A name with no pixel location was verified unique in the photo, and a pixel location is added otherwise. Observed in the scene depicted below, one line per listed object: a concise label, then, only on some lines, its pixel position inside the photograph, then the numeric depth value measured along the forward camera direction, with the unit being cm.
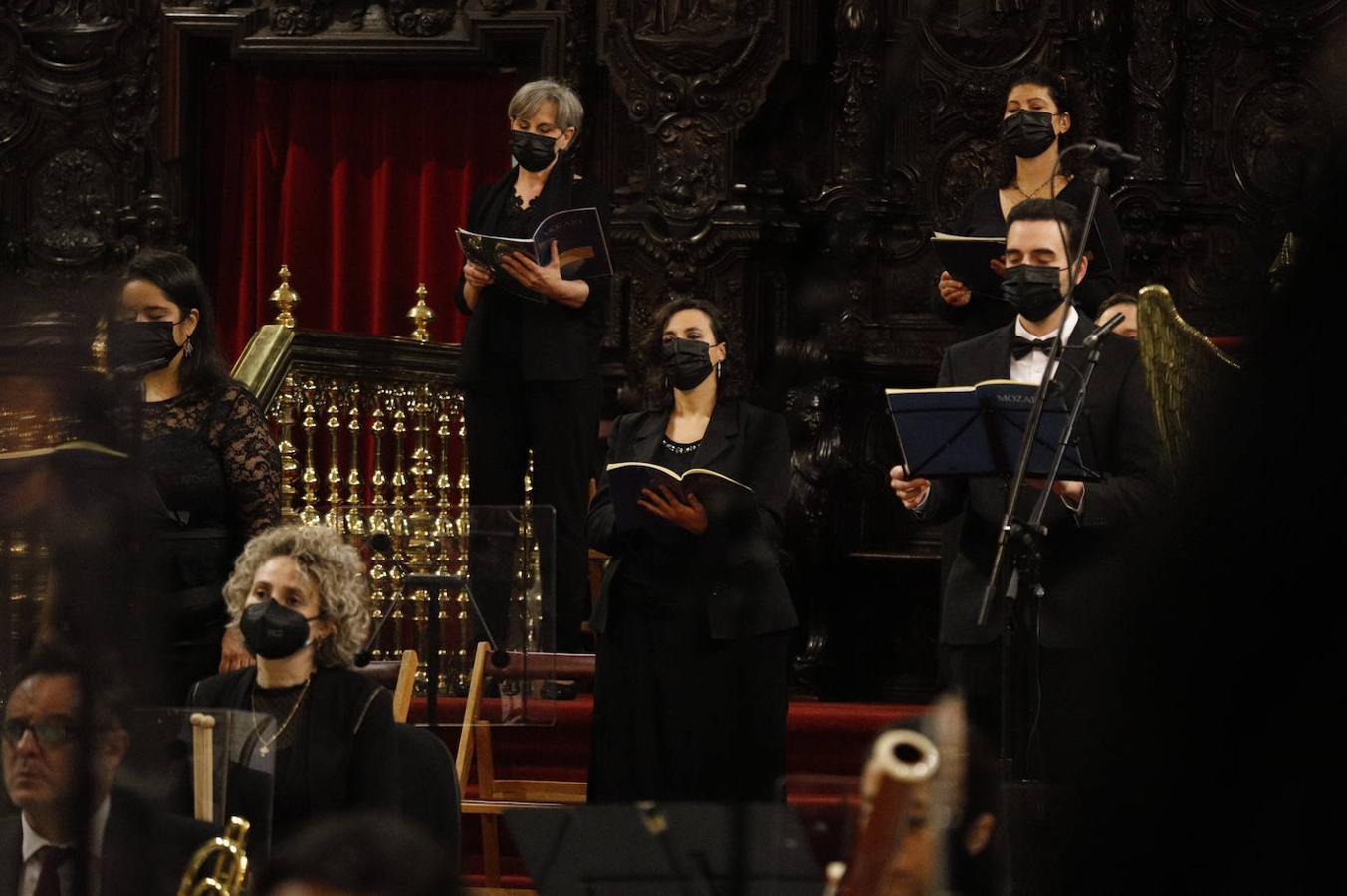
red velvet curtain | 1967
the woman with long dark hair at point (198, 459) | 988
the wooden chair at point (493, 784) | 1136
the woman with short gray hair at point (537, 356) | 1287
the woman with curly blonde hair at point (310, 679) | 821
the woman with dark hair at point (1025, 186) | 1145
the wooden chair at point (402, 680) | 1076
